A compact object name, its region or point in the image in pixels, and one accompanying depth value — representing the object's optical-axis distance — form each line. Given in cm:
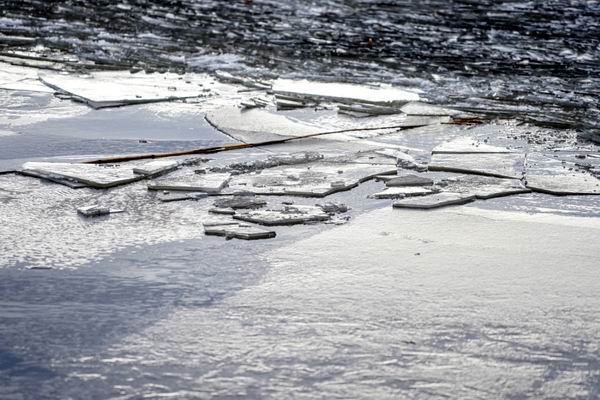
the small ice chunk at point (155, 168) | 1011
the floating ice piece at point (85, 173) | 974
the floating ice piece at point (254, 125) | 1215
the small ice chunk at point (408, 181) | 998
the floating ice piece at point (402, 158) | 1081
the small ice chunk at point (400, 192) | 960
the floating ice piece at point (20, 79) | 1412
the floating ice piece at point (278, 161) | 1057
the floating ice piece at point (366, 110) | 1352
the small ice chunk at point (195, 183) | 962
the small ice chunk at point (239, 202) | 913
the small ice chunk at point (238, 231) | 832
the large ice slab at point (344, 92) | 1435
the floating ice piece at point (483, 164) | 1055
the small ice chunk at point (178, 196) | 937
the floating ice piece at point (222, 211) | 896
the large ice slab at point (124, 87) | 1357
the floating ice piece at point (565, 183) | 990
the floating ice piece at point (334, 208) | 911
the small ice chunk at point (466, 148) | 1140
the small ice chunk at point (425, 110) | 1369
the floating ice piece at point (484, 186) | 974
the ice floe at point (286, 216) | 870
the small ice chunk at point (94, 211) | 877
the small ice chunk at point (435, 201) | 924
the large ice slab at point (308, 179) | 968
